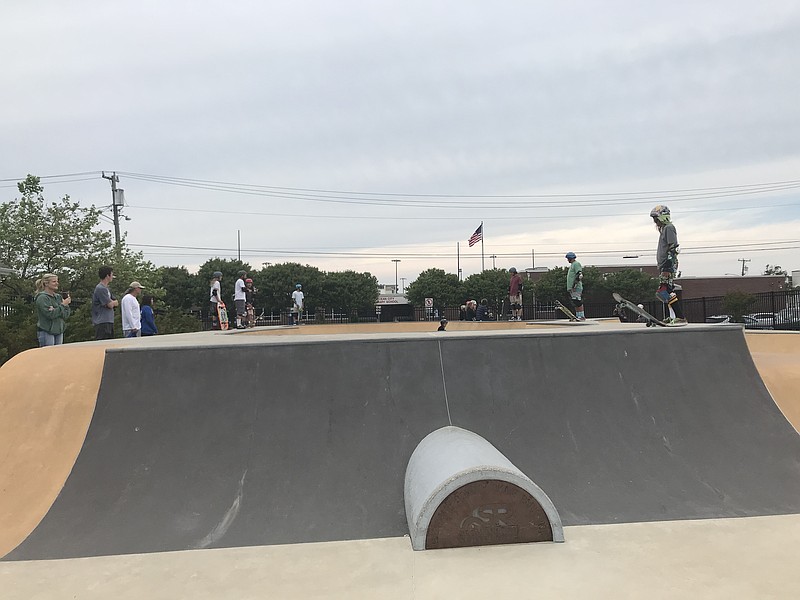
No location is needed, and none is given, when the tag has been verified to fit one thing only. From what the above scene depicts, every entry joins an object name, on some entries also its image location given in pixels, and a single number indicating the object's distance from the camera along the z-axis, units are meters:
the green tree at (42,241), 19.52
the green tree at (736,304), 28.06
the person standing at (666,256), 7.54
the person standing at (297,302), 18.47
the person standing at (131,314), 8.98
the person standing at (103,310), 8.46
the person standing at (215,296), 12.23
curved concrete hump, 3.54
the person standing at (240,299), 12.99
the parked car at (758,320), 19.96
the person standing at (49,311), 7.59
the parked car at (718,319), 22.22
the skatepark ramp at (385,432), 4.12
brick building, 61.84
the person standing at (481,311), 22.33
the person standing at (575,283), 11.48
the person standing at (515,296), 15.16
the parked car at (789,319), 16.61
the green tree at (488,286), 51.03
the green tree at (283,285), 53.16
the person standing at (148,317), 10.82
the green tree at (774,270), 83.03
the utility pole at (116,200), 38.91
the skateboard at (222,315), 12.90
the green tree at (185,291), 52.97
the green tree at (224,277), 52.71
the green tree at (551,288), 50.34
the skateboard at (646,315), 6.86
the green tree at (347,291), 53.81
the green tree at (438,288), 54.00
